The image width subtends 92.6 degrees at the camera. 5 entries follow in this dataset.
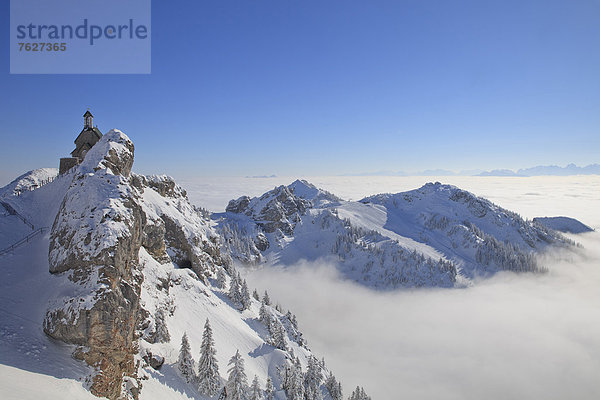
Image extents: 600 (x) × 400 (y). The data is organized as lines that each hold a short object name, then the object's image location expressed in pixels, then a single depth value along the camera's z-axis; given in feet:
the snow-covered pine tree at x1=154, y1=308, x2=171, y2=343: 128.16
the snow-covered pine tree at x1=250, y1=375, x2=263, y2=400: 134.00
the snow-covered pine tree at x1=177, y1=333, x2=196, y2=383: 121.49
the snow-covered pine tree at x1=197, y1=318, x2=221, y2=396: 119.75
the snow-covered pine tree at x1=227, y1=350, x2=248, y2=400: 125.80
